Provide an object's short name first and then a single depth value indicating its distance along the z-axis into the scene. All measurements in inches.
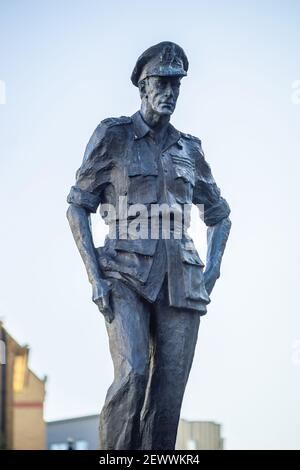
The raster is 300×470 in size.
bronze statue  609.9
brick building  1425.9
